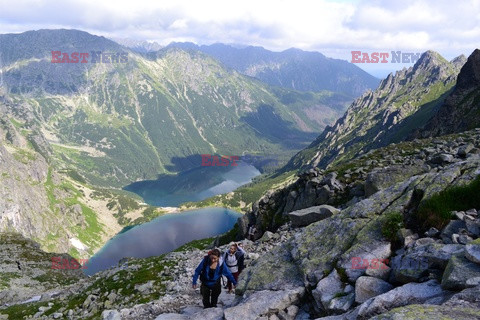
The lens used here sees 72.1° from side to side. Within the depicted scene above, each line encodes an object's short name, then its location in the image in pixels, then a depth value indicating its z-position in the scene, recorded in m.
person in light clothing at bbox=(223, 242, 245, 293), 21.70
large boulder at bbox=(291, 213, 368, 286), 16.20
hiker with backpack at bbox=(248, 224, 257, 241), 47.75
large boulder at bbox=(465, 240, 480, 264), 10.34
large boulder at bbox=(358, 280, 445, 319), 10.85
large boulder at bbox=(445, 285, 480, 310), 9.28
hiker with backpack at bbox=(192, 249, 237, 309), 18.23
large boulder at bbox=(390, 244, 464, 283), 11.73
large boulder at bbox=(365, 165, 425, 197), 31.20
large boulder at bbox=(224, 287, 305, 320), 15.76
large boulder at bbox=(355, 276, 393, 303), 12.48
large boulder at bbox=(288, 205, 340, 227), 33.19
